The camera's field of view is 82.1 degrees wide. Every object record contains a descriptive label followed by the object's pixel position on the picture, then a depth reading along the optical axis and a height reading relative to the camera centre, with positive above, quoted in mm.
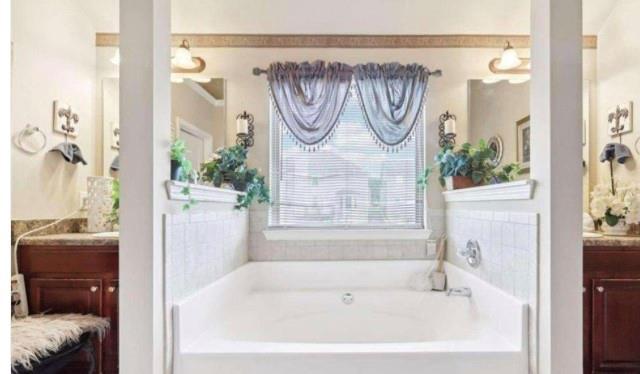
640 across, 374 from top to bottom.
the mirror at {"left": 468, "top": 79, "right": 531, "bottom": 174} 2600 +532
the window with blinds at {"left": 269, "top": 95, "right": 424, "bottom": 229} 2754 +44
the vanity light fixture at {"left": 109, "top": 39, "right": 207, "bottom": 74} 2668 +948
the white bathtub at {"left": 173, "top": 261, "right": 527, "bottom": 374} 1491 -693
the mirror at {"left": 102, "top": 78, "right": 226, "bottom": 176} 2679 +542
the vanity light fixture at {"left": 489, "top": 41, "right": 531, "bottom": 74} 2709 +946
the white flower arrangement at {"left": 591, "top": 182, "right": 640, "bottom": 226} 2195 -84
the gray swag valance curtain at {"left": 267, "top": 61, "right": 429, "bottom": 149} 2691 +686
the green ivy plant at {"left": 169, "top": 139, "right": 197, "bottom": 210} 1539 +107
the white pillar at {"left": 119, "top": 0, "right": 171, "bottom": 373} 1352 -16
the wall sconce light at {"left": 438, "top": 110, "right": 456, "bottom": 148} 2717 +448
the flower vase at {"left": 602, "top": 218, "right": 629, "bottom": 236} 2271 -243
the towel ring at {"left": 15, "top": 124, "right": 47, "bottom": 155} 2140 +318
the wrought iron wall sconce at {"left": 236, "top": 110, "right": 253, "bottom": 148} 2730 +443
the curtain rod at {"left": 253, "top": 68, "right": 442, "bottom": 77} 2730 +877
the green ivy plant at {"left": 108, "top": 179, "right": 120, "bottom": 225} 2200 -93
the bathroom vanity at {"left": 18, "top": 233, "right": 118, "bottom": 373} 1949 -475
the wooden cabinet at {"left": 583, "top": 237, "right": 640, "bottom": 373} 1935 -612
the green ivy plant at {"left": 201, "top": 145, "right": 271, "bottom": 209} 2316 +105
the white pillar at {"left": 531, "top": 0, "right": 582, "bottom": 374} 1358 -12
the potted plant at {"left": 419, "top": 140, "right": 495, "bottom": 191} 2342 +158
